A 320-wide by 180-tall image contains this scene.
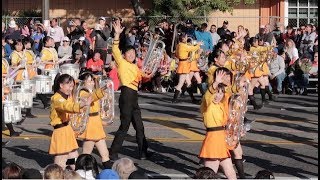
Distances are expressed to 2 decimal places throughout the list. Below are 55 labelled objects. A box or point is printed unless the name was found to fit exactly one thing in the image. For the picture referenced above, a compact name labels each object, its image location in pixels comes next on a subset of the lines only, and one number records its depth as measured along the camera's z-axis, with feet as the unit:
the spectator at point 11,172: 30.23
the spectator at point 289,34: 83.61
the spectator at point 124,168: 33.17
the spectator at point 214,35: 80.43
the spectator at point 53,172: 29.35
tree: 92.73
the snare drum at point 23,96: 51.19
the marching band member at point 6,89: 48.78
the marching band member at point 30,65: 59.70
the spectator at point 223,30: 81.35
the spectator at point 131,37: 79.03
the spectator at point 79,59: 70.72
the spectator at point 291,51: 78.43
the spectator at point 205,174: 30.86
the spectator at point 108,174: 31.18
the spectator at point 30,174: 31.81
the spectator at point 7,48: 70.67
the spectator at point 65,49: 71.51
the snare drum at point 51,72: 60.85
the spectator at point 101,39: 77.41
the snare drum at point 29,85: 53.88
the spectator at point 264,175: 33.27
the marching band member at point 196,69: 66.28
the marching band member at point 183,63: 64.59
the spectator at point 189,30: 77.61
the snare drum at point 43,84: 57.16
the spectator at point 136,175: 31.89
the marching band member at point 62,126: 38.73
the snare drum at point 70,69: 61.00
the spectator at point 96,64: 64.37
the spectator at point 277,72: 75.20
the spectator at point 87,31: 80.08
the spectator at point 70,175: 29.35
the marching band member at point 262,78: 65.11
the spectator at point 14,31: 77.43
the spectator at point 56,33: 78.42
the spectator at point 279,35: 81.20
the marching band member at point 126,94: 44.73
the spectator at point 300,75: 75.20
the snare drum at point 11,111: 46.37
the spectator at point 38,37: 77.00
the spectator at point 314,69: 76.28
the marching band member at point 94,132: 41.22
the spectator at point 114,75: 67.87
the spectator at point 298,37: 82.73
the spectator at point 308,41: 80.04
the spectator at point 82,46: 75.18
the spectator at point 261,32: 78.66
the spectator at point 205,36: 77.92
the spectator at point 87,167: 34.62
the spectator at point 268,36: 77.59
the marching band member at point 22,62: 58.49
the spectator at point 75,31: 79.36
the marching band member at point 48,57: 62.34
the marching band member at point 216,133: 37.86
